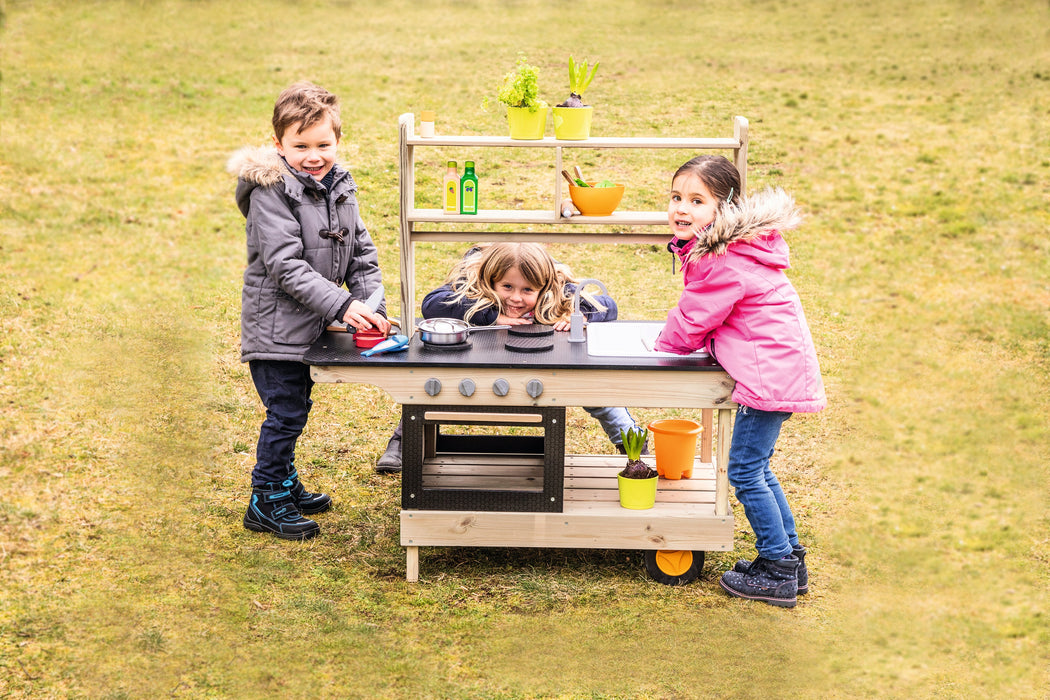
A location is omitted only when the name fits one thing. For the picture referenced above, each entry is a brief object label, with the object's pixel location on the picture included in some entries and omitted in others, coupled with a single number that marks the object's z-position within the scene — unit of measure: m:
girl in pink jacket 3.64
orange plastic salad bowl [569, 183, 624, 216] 4.32
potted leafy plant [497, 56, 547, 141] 4.32
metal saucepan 3.93
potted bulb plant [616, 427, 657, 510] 3.96
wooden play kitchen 3.77
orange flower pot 4.27
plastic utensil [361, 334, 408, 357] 3.82
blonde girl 4.32
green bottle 4.33
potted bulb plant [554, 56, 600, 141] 4.34
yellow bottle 4.34
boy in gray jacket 4.02
